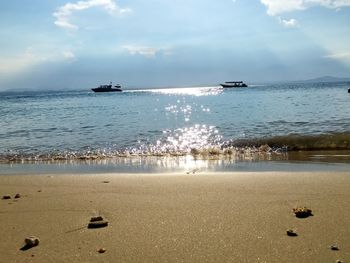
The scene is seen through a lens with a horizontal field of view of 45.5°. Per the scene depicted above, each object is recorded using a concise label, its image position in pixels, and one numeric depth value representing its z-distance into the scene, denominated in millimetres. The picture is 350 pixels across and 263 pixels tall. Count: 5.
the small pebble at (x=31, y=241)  4457
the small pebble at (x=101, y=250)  4253
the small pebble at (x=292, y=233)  4545
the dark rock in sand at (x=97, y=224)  5098
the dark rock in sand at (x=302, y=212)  5227
